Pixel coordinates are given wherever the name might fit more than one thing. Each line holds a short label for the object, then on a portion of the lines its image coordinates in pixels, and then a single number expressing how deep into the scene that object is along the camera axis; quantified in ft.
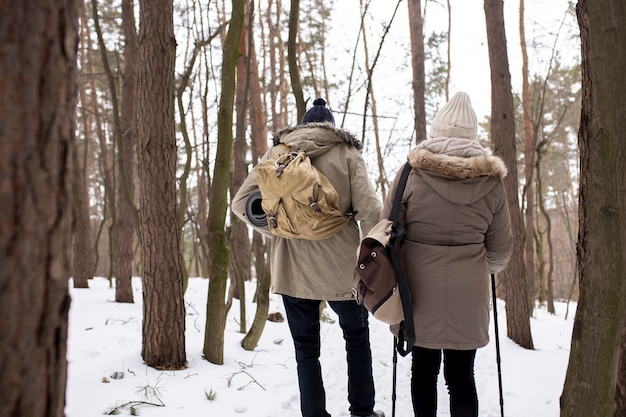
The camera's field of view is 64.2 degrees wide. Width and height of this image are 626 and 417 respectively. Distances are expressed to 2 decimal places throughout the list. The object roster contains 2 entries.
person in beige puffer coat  8.36
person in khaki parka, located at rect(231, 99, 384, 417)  9.67
